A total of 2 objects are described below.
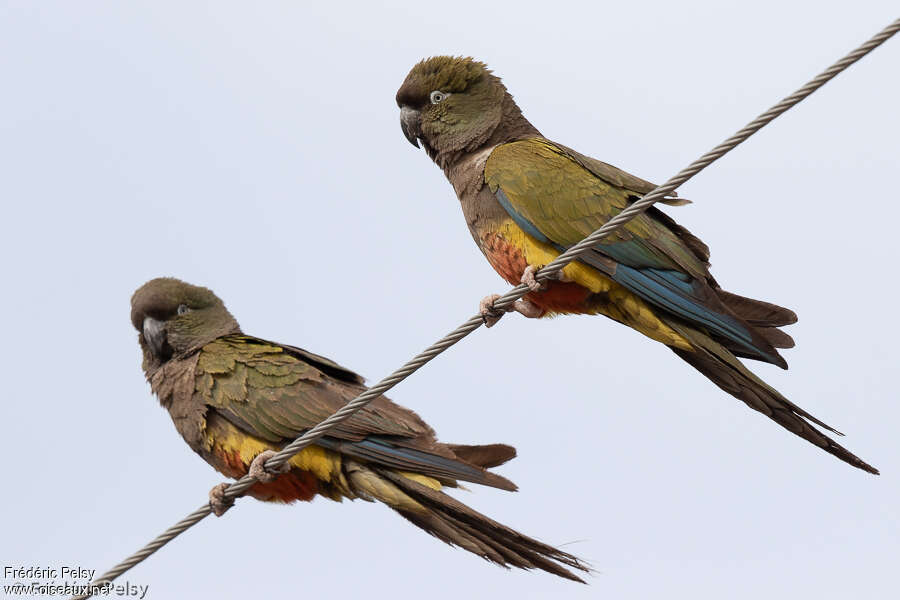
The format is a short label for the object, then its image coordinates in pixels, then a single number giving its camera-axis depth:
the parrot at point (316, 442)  10.77
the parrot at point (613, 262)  11.49
